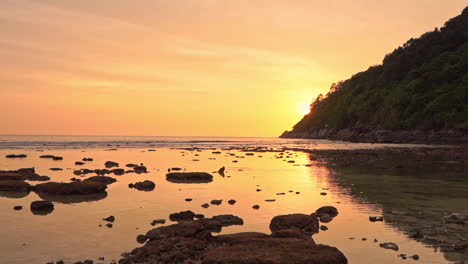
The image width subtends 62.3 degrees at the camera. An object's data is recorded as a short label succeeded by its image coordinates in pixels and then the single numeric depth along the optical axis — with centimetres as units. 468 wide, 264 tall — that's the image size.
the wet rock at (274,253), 909
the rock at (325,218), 1452
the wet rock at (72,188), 2028
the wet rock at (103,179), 2480
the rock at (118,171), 3036
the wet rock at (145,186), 2258
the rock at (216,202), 1800
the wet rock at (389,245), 1108
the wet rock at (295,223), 1311
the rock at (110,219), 1427
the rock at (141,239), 1167
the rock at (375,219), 1456
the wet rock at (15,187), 2144
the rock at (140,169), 3225
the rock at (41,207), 1607
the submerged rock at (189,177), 2706
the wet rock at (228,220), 1389
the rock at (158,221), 1401
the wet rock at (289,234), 1153
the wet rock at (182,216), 1469
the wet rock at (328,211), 1564
